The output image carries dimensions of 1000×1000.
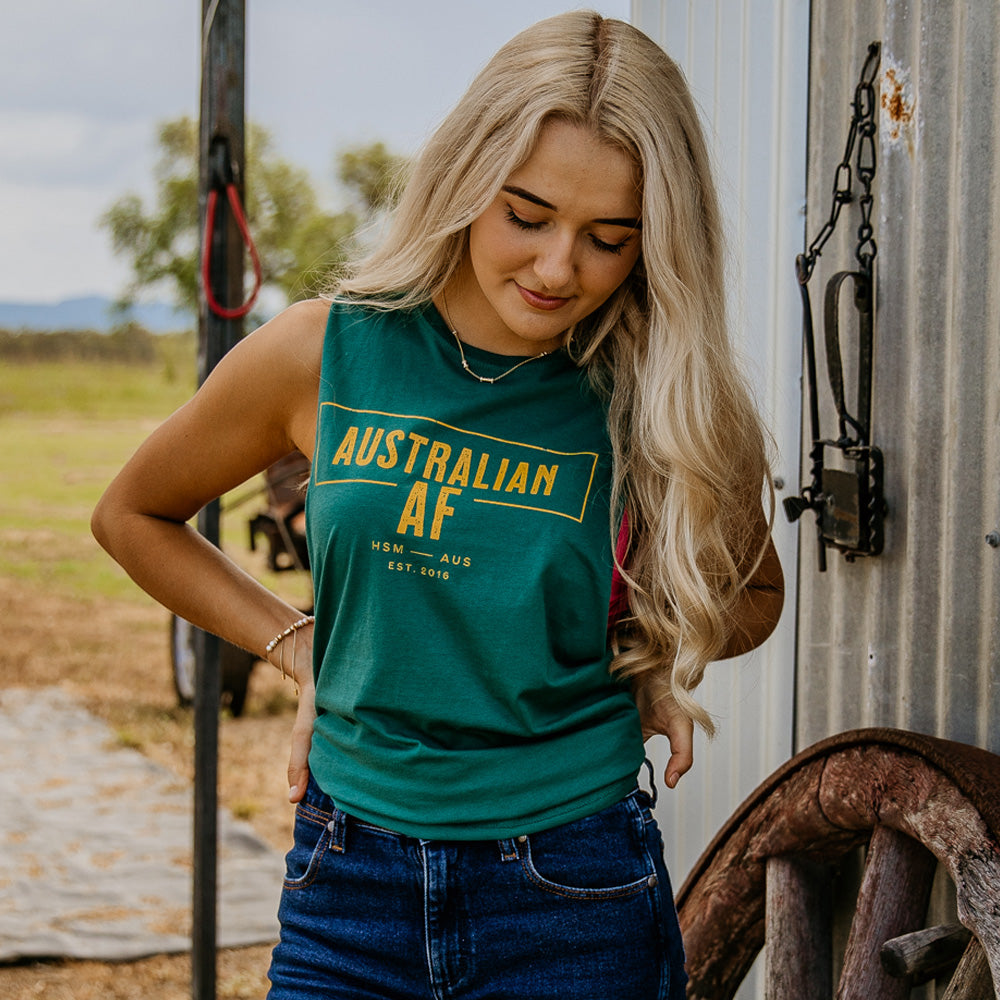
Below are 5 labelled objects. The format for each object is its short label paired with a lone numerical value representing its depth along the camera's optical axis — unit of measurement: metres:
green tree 12.30
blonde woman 1.58
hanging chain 2.24
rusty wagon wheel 1.81
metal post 3.01
